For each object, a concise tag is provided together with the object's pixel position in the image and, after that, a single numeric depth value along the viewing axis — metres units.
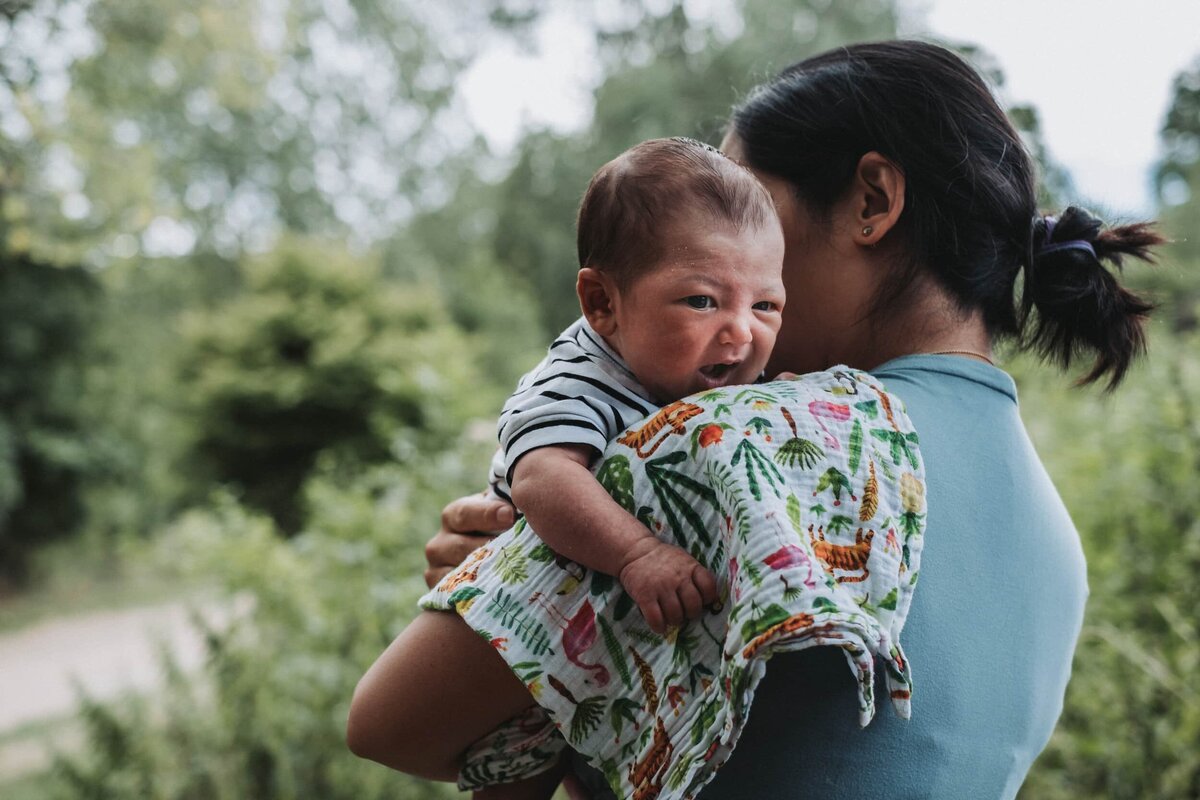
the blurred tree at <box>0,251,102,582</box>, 10.51
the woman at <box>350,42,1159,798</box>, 0.84
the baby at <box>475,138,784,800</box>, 0.96
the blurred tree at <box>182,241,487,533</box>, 9.33
